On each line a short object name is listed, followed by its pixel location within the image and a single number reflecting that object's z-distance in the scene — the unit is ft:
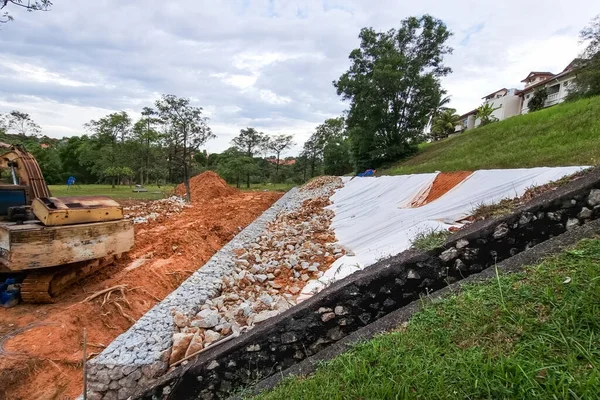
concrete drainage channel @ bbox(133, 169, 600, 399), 8.11
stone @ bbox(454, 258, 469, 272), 8.42
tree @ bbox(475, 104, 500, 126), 91.30
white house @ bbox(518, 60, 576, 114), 78.72
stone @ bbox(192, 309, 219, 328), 11.11
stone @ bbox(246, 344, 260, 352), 8.21
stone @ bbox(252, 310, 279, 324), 10.60
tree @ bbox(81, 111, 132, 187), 84.94
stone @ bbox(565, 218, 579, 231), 8.12
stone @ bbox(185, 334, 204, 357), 9.72
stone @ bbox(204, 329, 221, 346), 9.97
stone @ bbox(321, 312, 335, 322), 8.20
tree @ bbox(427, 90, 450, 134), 63.61
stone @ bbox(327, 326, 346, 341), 8.18
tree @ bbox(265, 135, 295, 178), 124.83
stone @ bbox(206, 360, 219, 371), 8.25
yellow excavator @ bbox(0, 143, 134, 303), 14.10
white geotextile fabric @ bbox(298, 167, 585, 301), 14.06
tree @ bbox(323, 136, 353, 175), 102.17
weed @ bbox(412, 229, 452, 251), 8.94
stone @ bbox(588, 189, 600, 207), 7.99
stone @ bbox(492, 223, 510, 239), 8.52
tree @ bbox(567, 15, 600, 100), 48.57
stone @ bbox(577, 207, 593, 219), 8.06
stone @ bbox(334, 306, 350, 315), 8.26
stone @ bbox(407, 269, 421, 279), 8.45
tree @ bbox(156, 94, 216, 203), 46.83
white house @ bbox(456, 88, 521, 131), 104.18
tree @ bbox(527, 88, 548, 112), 81.74
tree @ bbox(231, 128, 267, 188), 119.75
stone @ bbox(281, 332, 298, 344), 8.15
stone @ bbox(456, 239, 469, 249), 8.52
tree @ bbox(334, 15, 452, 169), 62.49
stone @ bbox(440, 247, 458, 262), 8.52
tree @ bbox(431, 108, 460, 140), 104.94
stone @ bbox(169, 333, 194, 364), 9.87
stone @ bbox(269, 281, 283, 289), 15.08
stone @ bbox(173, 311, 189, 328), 11.66
